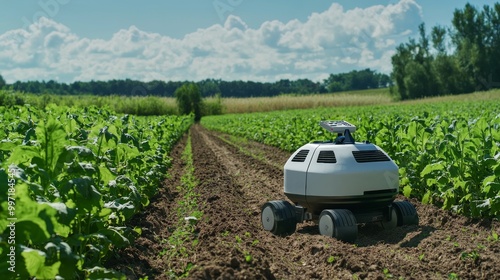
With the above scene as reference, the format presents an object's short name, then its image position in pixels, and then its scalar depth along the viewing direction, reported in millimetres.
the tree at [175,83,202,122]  65812
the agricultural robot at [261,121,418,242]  6352
